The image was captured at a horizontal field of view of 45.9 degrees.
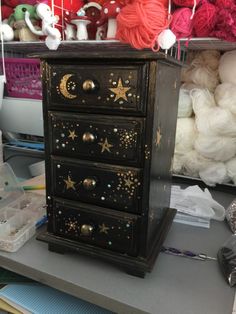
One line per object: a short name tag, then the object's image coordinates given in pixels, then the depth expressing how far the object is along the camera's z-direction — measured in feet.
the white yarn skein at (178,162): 2.87
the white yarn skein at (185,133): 2.76
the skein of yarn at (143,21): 2.09
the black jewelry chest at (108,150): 1.48
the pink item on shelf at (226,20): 2.05
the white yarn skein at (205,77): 2.74
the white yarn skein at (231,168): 2.66
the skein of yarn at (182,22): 2.20
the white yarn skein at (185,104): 2.73
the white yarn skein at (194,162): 2.74
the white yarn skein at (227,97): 2.53
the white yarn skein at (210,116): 2.52
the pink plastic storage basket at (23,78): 3.06
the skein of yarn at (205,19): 2.13
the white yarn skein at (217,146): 2.59
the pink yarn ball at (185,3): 2.18
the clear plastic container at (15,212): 1.92
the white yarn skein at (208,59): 2.70
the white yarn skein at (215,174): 2.68
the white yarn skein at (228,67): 2.52
